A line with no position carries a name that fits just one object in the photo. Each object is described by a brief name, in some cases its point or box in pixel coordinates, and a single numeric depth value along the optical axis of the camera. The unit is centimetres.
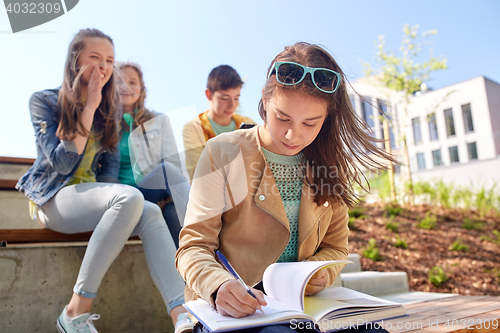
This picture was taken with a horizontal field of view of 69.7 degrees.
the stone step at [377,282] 320
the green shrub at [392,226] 520
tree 770
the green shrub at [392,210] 589
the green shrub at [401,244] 474
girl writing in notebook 105
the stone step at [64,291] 163
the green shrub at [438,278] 392
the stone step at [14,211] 241
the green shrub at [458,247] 484
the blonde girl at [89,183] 146
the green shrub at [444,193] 691
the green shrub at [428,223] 543
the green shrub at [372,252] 427
